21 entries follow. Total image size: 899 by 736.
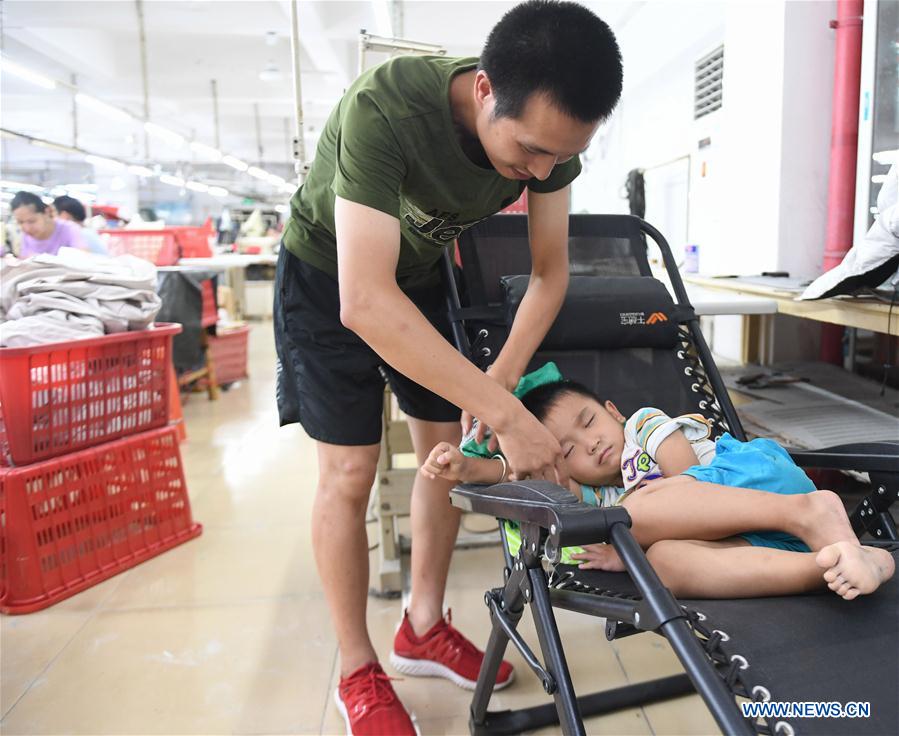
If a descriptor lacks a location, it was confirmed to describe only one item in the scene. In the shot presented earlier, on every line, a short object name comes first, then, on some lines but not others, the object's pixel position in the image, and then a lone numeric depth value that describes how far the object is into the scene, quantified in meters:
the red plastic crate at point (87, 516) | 2.18
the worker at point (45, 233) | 4.66
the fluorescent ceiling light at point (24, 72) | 5.72
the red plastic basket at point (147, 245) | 5.97
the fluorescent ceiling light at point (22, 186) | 12.73
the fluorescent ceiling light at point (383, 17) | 2.94
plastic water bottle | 4.01
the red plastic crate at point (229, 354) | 5.50
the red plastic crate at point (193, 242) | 6.96
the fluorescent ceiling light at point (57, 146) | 6.82
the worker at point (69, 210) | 5.47
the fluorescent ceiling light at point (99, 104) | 7.68
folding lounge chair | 0.90
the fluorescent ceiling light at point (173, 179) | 13.50
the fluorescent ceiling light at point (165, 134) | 8.29
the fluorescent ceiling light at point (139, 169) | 12.69
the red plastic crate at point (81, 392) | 2.16
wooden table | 1.71
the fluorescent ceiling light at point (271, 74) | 9.71
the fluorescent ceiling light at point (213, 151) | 11.59
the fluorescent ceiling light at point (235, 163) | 12.67
